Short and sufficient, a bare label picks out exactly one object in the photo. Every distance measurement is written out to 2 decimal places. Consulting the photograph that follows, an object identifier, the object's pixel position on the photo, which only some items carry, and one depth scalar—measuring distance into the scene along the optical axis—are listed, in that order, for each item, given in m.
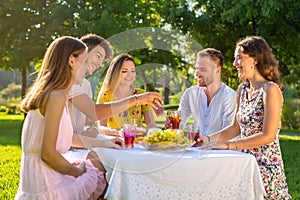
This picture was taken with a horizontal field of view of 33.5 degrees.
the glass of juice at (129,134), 3.10
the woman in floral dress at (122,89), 3.86
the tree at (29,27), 15.76
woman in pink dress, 2.81
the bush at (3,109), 29.59
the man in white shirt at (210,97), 3.87
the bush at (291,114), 16.03
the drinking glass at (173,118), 3.18
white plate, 2.91
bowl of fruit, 2.92
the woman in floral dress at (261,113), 3.19
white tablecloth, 2.68
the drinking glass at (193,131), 3.10
